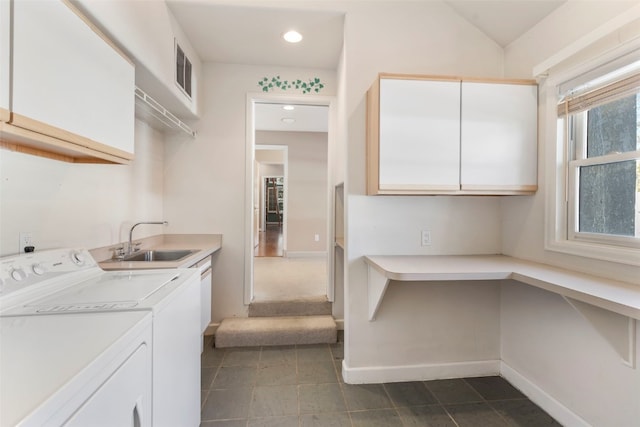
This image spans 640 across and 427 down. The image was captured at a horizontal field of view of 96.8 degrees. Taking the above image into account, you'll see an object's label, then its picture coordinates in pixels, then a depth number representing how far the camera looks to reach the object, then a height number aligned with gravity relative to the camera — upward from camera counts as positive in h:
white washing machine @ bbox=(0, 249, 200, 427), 1.02 -0.34
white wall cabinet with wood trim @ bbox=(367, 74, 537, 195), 1.79 +0.50
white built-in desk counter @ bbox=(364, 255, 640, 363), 1.19 -0.33
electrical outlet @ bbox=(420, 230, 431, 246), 2.08 -0.17
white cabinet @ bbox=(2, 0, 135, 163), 0.93 +0.49
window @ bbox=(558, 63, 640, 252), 1.41 +0.31
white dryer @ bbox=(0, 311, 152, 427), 0.57 -0.37
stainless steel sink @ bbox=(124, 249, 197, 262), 2.19 -0.35
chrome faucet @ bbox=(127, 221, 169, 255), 2.02 -0.24
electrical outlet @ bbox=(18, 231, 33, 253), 1.29 -0.14
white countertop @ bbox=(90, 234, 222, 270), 1.70 -0.30
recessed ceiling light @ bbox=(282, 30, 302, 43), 2.26 +1.42
